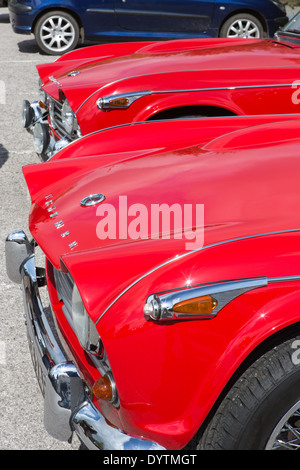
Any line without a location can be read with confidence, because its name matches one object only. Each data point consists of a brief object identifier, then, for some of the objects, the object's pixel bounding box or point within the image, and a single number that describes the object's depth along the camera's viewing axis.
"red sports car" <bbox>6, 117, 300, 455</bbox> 1.78
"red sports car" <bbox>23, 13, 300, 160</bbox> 3.98
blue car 8.97
